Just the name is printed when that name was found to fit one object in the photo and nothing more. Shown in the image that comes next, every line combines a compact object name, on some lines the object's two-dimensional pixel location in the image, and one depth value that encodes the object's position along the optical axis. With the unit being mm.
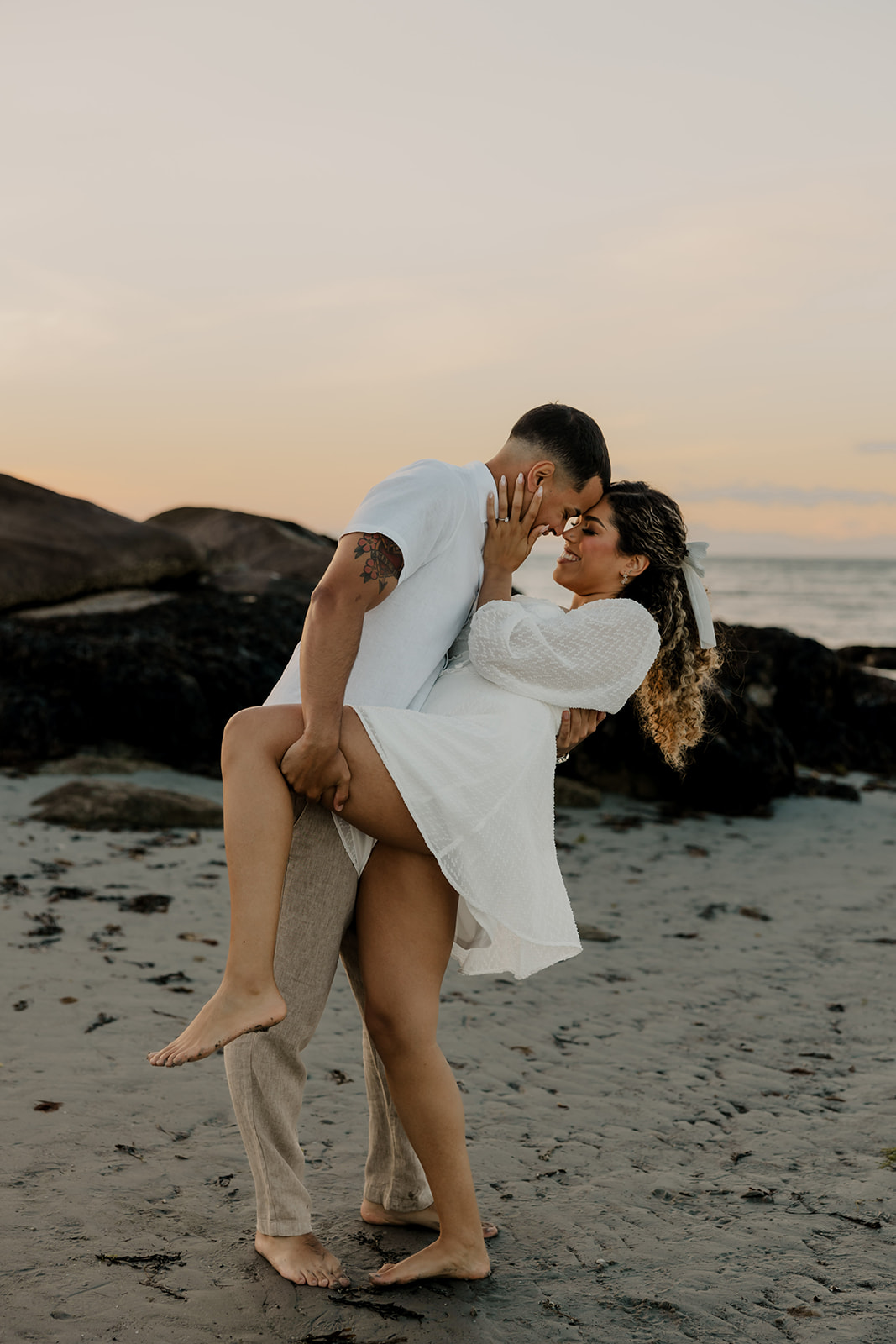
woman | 2596
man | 2621
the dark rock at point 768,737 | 10562
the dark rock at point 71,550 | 12766
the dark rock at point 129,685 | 10008
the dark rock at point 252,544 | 15938
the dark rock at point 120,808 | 7793
